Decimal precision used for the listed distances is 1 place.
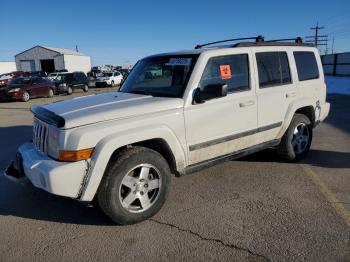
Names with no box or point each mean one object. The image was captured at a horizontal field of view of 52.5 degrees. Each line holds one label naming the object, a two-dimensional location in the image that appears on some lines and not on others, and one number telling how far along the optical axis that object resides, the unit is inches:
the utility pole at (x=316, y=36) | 3008.9
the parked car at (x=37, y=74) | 1509.6
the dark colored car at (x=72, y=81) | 1050.7
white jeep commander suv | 140.7
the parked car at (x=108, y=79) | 1378.0
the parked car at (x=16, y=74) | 1515.4
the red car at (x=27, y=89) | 794.2
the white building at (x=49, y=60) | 2177.7
